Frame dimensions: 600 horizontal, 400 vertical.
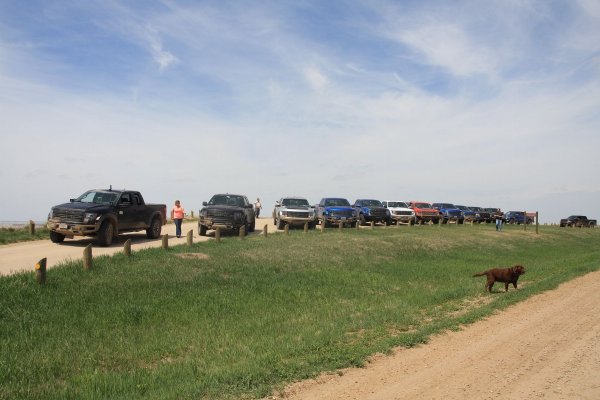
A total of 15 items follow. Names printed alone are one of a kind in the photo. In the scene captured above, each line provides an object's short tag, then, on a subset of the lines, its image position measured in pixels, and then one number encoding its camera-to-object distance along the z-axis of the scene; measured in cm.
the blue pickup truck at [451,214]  4344
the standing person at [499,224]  3735
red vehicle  3995
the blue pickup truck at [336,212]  2977
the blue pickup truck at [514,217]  5388
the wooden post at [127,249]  1430
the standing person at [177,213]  2252
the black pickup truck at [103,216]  1730
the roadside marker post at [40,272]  1084
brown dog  1368
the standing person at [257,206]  4162
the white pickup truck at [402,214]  3638
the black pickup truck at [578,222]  5459
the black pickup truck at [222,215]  2238
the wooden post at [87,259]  1222
